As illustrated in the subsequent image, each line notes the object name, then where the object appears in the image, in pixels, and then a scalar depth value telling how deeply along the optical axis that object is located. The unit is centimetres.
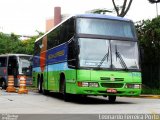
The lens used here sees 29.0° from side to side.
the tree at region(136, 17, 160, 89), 2002
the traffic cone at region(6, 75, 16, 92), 1949
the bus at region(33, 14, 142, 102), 1207
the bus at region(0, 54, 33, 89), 2395
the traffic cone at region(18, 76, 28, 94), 1758
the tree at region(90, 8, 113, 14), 2194
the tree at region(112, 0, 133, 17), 2200
